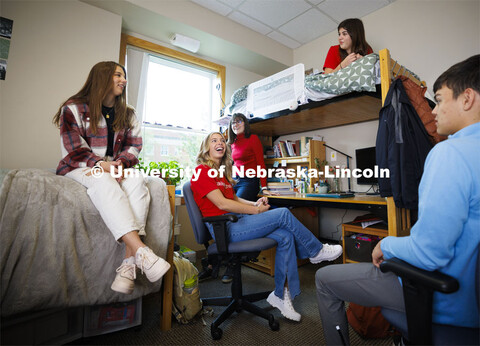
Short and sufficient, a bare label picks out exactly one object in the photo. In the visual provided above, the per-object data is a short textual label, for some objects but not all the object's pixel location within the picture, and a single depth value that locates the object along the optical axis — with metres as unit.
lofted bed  1.72
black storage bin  1.91
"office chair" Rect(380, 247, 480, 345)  0.58
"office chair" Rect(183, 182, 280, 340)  1.33
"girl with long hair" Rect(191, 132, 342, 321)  1.38
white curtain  2.72
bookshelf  2.88
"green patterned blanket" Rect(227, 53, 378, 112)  1.81
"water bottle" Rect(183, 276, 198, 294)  1.46
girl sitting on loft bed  2.18
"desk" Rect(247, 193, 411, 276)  1.58
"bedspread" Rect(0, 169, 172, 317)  0.94
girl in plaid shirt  1.08
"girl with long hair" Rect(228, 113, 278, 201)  2.65
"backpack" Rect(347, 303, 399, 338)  1.27
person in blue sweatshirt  0.60
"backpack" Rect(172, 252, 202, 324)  1.44
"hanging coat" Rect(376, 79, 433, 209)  1.48
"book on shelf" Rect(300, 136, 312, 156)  2.97
